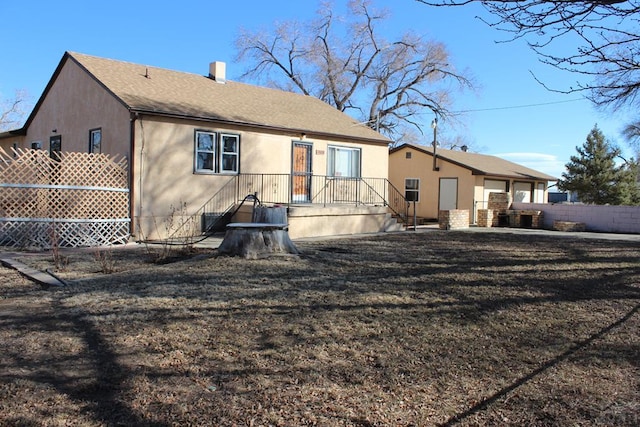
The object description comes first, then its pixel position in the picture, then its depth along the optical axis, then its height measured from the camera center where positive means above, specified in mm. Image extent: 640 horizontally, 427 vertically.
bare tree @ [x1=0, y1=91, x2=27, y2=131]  45719 +6515
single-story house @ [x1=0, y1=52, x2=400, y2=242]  13336 +1765
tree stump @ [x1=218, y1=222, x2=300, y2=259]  9195 -686
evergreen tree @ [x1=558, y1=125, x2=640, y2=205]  34500 +2162
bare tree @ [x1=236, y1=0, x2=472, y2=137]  36281 +9376
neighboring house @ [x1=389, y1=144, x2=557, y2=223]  24531 +1351
